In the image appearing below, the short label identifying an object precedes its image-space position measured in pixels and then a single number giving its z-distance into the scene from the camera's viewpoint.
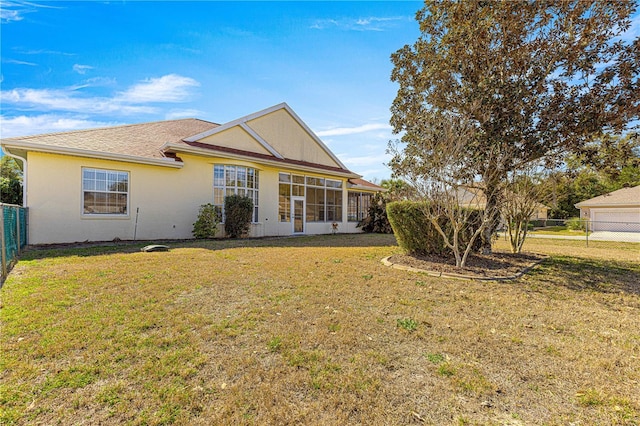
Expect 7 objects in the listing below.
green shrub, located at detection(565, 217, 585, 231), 29.93
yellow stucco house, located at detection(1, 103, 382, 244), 10.97
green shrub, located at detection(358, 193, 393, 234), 20.95
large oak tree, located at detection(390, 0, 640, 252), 7.65
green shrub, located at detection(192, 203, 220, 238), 13.52
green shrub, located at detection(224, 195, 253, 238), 14.11
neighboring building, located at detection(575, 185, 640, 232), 27.94
